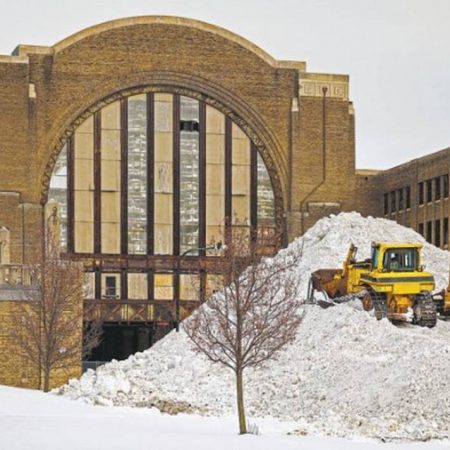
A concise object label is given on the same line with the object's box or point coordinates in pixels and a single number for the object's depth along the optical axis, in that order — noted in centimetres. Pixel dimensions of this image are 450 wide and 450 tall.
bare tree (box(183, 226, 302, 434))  4203
